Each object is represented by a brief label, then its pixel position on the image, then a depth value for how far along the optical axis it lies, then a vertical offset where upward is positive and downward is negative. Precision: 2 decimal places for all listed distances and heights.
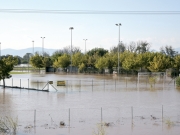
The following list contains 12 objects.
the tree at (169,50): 181.75 +6.46
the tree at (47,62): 123.38 +0.21
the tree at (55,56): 129.75 +2.42
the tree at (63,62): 115.18 +0.20
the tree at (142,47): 185.62 +8.09
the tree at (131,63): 90.14 -0.08
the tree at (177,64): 88.30 -0.31
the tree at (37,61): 121.81 +0.54
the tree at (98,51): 150.88 +4.95
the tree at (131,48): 197.76 +8.05
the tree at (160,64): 79.82 -0.28
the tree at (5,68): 50.34 -0.76
